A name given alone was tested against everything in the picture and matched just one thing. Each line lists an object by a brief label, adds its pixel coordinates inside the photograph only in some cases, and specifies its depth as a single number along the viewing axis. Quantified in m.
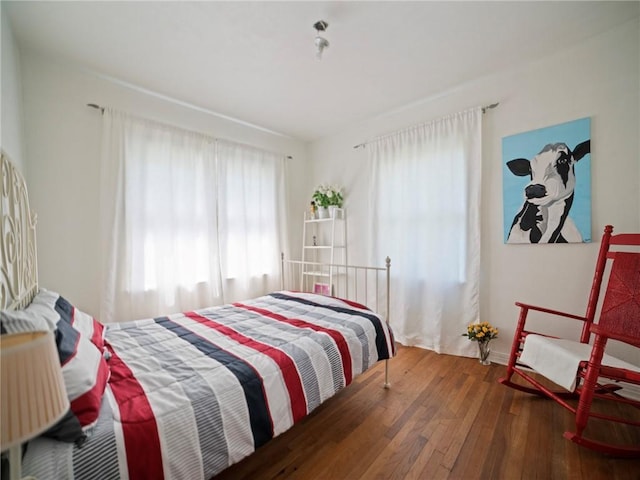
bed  0.81
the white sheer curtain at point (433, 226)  2.50
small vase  2.36
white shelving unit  3.48
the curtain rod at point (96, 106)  2.24
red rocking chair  1.36
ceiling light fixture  1.75
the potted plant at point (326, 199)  3.36
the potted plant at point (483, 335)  2.31
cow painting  2.04
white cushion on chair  1.50
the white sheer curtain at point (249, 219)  3.03
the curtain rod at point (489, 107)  2.37
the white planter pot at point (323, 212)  3.41
